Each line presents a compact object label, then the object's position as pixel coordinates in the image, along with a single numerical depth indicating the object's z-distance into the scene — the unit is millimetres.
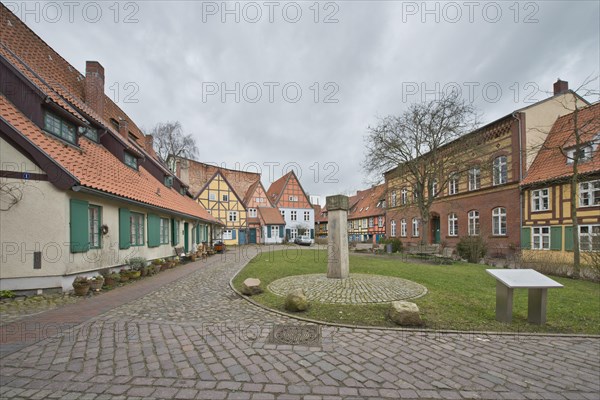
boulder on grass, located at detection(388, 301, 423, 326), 4840
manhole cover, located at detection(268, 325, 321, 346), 4164
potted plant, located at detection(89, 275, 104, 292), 7599
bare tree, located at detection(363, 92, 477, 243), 17656
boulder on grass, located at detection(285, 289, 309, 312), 5574
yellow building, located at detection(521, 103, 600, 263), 15258
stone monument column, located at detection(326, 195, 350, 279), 8930
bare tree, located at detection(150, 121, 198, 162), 30203
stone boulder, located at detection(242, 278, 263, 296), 7004
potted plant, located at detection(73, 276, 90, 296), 7113
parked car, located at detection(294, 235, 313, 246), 35188
